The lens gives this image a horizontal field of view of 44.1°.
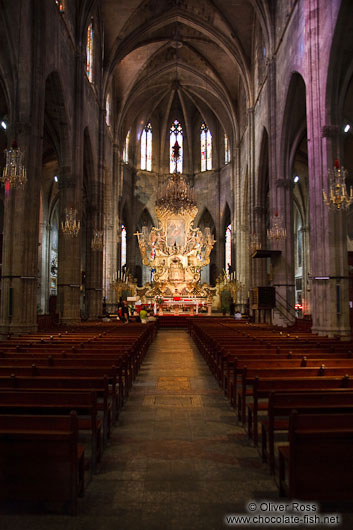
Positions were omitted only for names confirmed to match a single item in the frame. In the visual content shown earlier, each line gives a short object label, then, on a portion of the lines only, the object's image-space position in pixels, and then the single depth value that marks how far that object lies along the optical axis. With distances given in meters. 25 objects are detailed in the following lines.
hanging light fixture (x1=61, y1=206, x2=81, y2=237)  18.88
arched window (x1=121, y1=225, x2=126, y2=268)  40.62
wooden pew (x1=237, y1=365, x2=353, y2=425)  5.38
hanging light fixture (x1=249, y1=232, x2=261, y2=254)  24.62
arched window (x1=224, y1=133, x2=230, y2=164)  40.00
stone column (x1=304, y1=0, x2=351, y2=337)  14.16
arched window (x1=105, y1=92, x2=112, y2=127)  32.12
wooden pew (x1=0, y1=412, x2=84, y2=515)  2.96
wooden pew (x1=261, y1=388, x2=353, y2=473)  3.92
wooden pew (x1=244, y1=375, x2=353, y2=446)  4.71
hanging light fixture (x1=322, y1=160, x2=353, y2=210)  11.83
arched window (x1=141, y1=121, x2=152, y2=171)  43.41
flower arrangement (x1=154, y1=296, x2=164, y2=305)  29.25
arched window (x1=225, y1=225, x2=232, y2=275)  40.83
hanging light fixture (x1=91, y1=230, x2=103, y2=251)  24.41
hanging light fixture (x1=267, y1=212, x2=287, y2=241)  19.80
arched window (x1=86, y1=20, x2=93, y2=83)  25.52
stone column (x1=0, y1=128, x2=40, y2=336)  14.53
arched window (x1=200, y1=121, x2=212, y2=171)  43.31
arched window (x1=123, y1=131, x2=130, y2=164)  39.59
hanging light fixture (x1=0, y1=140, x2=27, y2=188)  11.48
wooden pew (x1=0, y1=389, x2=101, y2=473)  3.82
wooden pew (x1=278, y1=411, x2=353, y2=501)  3.00
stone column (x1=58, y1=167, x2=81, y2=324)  21.06
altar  30.55
